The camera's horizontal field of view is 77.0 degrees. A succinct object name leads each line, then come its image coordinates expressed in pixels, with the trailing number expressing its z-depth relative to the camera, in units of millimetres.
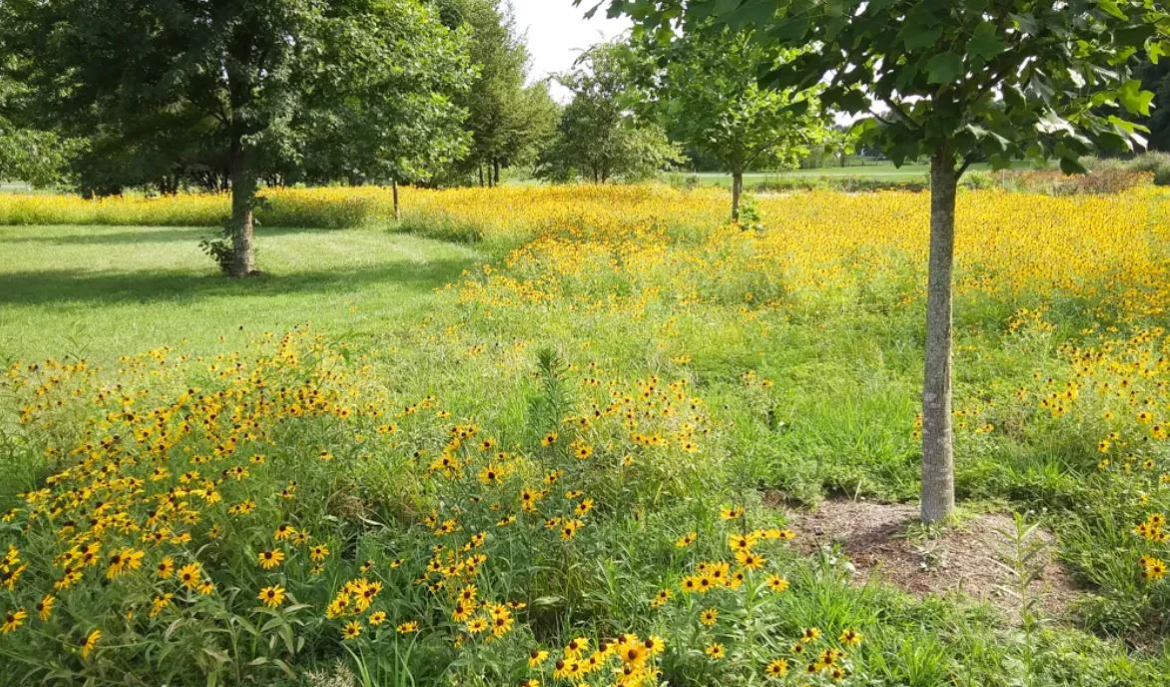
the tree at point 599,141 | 26500
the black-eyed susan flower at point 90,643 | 2053
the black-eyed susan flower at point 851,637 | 2158
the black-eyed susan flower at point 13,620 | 2066
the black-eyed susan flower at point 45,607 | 2176
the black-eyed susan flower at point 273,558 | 2534
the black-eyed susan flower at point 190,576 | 2224
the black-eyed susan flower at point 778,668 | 1996
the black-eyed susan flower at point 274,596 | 2315
